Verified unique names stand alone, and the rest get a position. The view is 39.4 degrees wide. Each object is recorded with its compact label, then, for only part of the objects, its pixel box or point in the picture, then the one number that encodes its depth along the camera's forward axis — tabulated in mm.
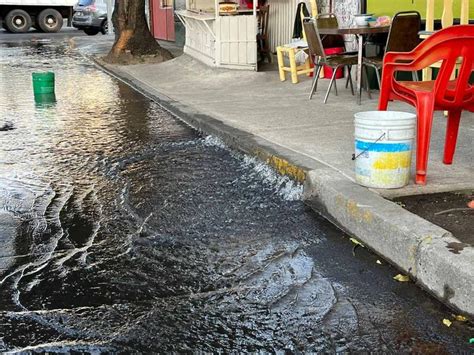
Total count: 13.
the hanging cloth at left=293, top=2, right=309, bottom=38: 11914
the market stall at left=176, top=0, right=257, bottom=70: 12398
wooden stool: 10797
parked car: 29766
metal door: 21406
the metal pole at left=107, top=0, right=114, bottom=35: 28312
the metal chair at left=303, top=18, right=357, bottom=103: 8711
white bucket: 4461
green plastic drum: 10273
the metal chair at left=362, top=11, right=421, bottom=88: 7863
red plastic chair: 4590
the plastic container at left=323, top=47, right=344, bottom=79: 10438
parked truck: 30766
